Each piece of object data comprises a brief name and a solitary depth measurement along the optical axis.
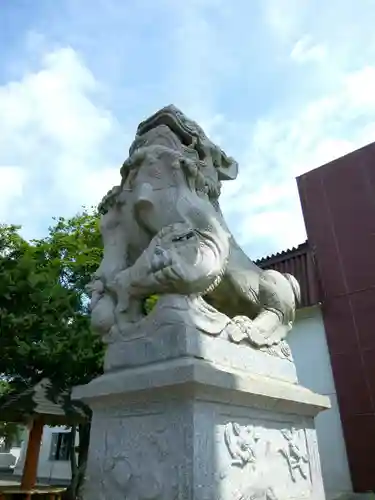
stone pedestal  2.41
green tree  7.14
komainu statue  2.95
